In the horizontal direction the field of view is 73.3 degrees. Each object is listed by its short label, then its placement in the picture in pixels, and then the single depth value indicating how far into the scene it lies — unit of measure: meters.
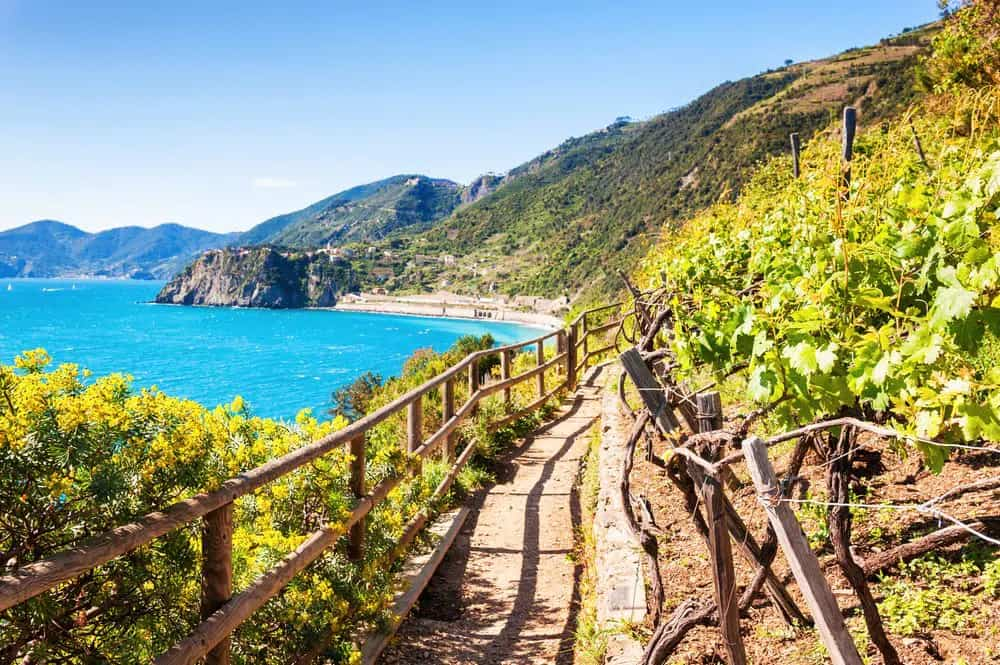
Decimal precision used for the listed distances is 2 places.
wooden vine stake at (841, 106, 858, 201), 3.62
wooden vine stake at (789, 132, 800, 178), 5.41
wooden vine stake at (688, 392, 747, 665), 2.38
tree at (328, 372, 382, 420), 25.98
